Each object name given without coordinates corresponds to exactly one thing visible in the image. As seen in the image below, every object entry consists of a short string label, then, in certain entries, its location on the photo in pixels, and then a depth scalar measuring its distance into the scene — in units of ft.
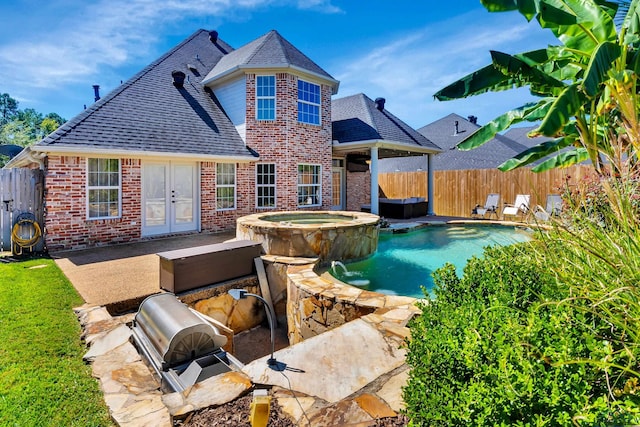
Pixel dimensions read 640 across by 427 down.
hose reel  28.35
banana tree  12.46
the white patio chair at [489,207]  54.34
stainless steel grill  11.25
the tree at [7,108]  189.29
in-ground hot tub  24.68
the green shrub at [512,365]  4.92
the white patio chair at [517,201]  48.95
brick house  32.76
